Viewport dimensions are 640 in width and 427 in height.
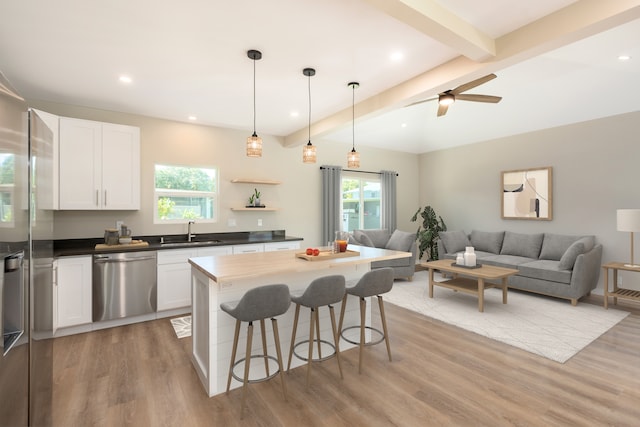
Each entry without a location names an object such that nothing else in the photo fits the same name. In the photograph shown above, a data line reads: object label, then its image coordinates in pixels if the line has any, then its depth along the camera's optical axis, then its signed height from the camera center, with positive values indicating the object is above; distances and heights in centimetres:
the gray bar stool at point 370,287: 274 -64
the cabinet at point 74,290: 358 -86
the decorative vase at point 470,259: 483 -69
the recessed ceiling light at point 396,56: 292 +147
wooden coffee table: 436 -94
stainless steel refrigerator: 124 -24
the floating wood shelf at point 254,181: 520 +55
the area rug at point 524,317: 335 -134
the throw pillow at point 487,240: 622 -54
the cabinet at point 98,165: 383 +63
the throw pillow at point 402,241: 617 -54
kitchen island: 246 -65
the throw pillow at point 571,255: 462 -61
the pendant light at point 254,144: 293 +66
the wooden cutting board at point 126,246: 389 -39
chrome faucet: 484 -28
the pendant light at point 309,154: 343 +65
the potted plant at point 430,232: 694 -40
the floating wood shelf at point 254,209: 531 +9
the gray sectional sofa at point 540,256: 456 -74
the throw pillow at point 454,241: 639 -55
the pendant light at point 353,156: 356 +66
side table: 425 -111
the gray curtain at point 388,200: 721 +31
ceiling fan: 359 +139
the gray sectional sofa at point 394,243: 597 -58
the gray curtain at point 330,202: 620 +23
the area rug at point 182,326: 365 -136
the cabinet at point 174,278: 413 -83
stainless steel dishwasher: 376 -85
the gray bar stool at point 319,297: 245 -65
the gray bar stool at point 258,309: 218 -67
